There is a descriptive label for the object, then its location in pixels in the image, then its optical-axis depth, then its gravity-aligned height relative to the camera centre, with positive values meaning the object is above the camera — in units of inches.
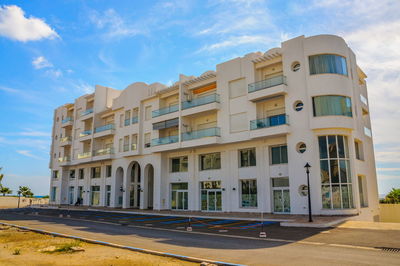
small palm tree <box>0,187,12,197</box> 2451.0 -2.2
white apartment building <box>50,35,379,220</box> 888.9 +177.8
